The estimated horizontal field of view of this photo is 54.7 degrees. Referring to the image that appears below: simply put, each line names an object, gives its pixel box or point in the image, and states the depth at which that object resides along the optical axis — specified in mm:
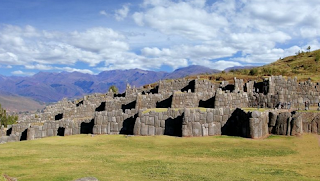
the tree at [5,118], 50656
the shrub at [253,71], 58884
